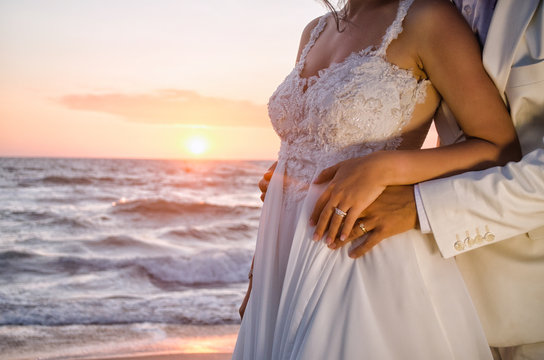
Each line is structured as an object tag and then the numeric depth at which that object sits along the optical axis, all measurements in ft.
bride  4.36
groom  4.15
